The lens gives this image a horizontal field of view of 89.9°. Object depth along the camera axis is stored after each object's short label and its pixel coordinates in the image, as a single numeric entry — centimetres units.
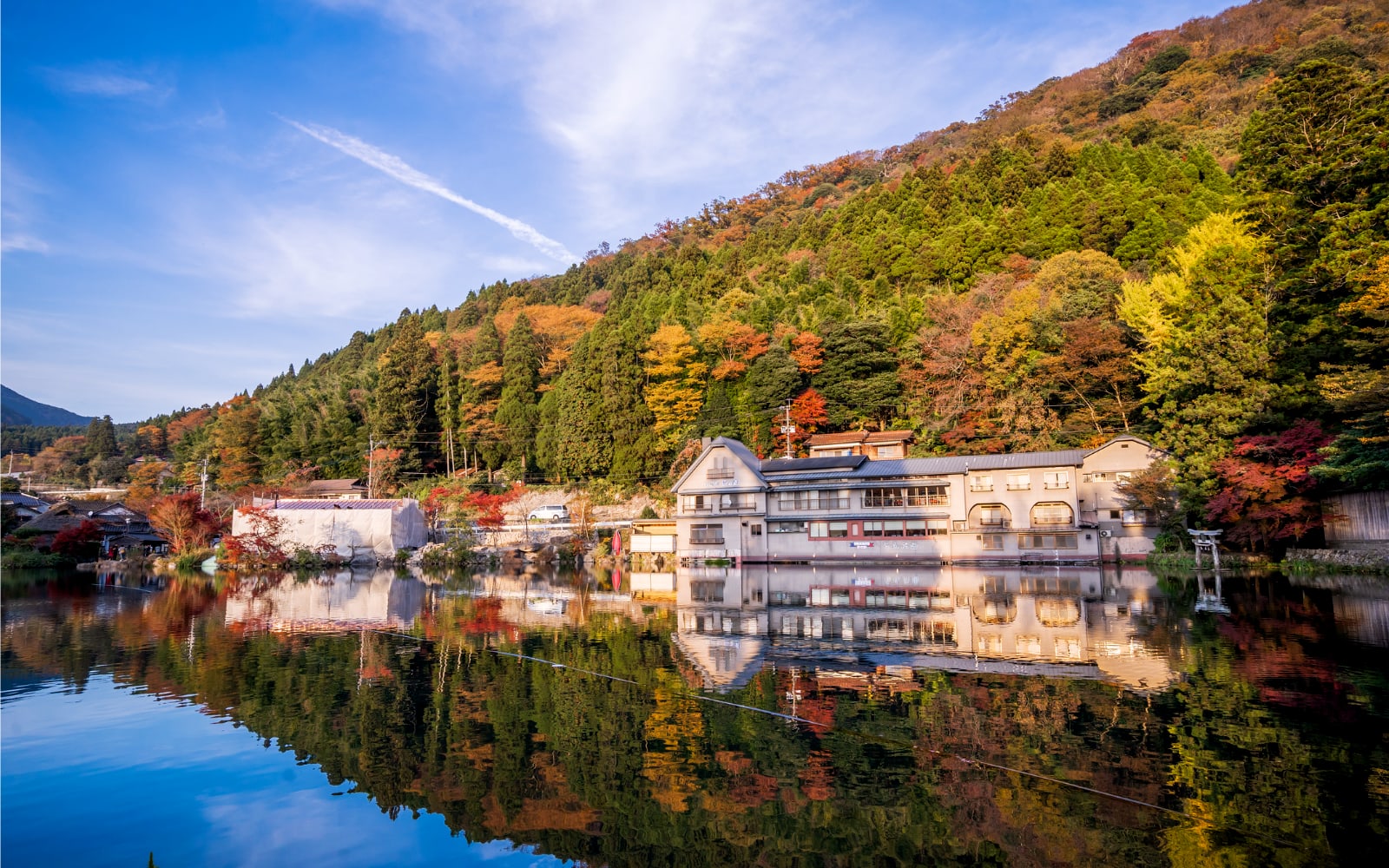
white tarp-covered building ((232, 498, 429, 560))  3198
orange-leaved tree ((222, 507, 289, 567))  3089
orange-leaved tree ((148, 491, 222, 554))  3381
